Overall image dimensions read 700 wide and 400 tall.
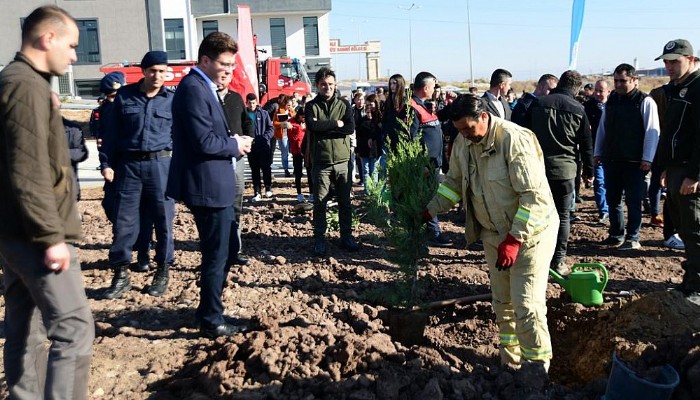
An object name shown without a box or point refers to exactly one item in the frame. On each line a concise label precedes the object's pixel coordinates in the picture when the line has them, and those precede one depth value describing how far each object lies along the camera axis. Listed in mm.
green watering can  4973
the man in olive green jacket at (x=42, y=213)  2537
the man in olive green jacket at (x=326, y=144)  6496
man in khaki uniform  3561
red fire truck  22453
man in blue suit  3982
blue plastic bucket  2689
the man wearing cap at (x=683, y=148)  5027
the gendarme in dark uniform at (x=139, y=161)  5211
